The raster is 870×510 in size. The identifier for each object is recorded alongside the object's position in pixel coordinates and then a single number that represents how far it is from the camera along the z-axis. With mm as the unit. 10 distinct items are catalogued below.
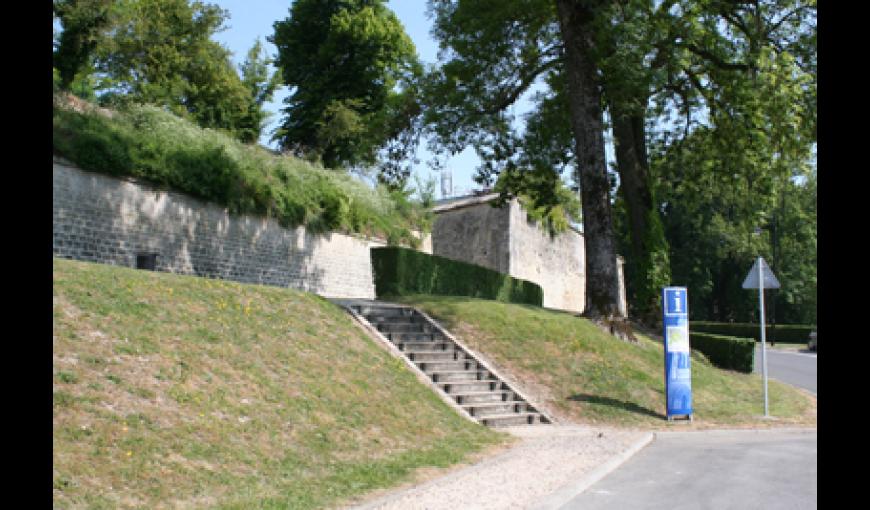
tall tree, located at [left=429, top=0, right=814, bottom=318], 18531
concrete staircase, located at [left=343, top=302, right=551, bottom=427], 13094
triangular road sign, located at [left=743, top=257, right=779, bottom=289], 14852
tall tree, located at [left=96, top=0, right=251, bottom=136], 30062
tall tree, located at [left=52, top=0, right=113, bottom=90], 26062
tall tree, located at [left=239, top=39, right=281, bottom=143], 35125
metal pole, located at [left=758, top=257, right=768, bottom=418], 14648
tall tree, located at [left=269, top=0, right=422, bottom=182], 35781
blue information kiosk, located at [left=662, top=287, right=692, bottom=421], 13805
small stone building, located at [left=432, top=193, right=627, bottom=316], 30688
